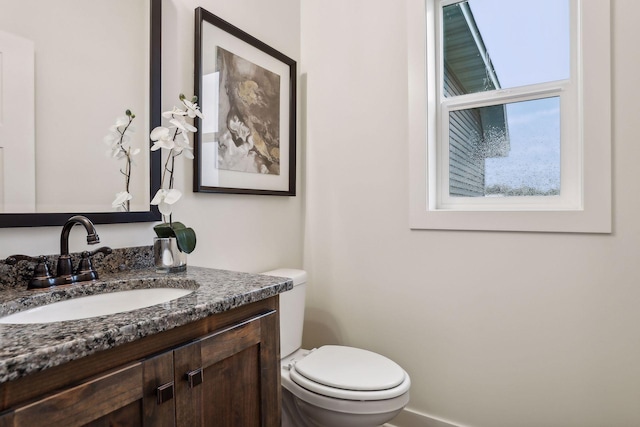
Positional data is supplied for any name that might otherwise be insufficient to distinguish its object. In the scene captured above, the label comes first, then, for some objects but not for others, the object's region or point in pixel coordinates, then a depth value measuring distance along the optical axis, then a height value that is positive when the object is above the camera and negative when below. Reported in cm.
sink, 81 -24
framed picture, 142 +46
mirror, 93 +32
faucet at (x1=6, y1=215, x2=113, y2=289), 90 -14
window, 130 +42
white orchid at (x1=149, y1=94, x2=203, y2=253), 112 +6
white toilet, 122 -61
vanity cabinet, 55 -32
